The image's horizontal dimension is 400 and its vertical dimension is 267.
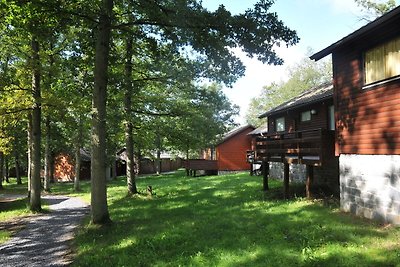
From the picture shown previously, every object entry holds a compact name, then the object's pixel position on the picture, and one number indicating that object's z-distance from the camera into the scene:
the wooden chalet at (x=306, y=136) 13.31
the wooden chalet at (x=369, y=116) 9.84
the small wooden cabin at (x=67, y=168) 50.19
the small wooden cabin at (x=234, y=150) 42.06
